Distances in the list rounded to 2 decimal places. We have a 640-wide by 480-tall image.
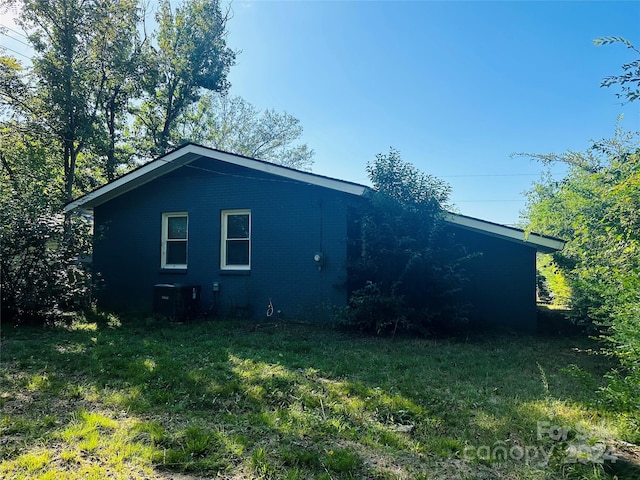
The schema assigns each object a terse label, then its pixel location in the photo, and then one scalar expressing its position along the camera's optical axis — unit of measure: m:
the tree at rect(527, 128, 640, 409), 3.17
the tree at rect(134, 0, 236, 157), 19.00
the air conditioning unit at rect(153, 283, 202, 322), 8.78
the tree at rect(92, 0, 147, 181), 14.22
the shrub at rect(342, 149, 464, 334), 7.26
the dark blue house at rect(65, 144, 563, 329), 8.46
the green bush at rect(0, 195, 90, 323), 7.87
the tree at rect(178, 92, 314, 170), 27.31
